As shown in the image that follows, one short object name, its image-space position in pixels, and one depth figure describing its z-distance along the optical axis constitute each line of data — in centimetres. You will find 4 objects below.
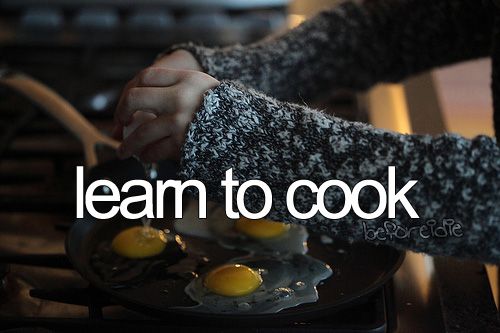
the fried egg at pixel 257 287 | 62
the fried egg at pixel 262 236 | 72
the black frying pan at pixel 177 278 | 59
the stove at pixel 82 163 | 61
